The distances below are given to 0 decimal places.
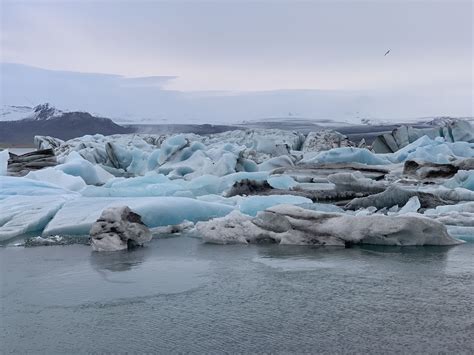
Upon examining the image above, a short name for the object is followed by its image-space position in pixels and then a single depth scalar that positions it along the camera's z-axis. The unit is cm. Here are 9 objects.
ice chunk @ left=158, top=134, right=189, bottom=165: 1611
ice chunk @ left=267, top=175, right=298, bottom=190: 1084
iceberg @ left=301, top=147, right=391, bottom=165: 1488
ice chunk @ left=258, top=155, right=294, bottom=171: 1501
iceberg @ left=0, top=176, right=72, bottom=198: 868
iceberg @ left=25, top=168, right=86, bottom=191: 1061
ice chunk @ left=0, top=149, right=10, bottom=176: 1188
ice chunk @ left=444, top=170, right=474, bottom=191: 966
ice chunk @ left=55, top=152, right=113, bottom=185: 1281
